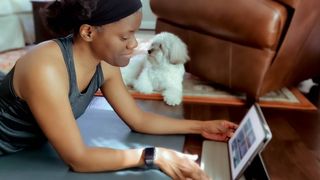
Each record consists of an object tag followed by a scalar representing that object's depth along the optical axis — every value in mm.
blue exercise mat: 1019
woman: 885
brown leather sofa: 1588
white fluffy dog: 1851
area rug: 1835
